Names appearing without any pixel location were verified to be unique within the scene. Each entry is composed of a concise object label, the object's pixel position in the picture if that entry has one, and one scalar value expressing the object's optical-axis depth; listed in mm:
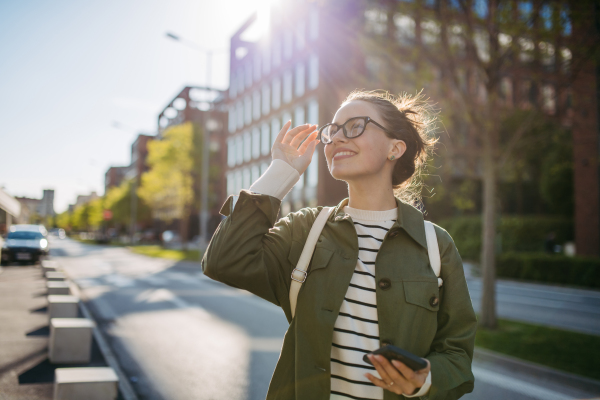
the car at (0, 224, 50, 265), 19666
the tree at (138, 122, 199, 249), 35000
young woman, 1639
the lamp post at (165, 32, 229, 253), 25216
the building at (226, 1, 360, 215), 32656
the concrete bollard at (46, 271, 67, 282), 10922
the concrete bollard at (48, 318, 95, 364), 5543
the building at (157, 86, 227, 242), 37112
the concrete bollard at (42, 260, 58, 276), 14494
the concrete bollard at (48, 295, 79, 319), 7422
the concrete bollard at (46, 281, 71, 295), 9297
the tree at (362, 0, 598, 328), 7906
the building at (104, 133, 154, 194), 89062
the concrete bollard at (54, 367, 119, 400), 3902
